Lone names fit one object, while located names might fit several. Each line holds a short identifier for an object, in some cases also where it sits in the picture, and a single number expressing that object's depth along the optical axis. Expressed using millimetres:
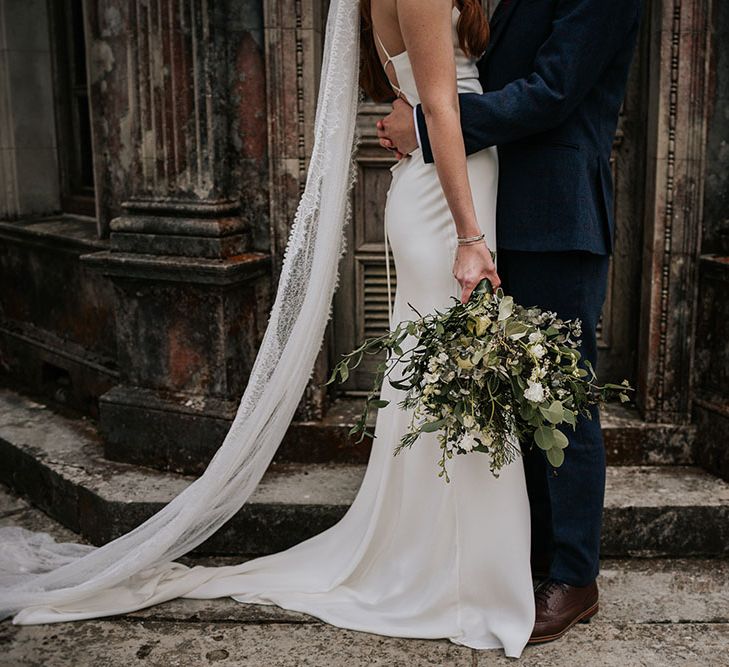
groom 2951
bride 3055
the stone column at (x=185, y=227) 4066
